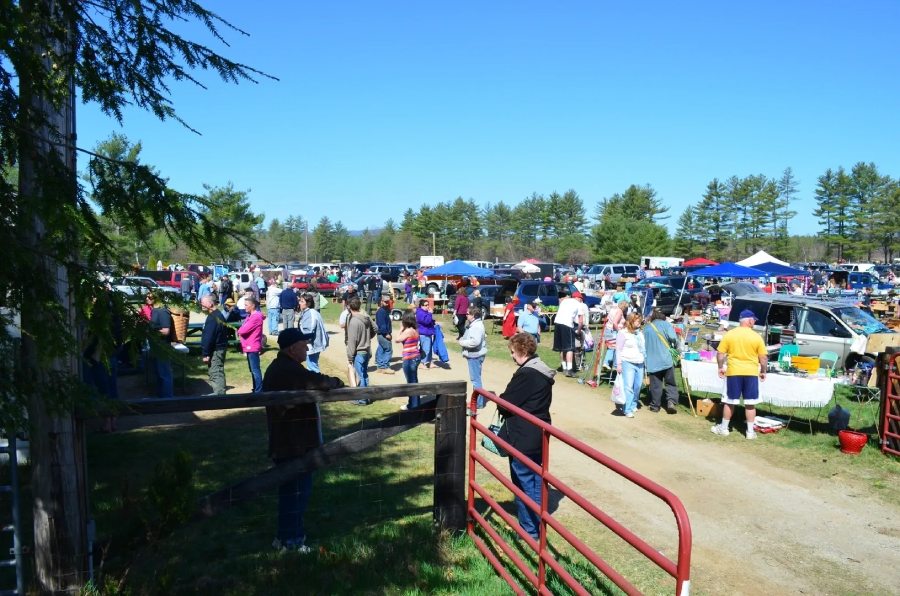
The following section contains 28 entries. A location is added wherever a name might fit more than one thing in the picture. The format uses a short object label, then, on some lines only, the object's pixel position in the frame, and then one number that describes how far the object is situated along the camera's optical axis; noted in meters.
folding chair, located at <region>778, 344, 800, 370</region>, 12.97
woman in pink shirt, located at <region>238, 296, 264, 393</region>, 10.90
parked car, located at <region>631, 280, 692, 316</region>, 27.39
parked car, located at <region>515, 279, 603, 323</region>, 24.27
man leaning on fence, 5.17
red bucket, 8.70
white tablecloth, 9.51
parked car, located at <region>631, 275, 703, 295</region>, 33.91
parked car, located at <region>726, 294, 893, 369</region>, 14.02
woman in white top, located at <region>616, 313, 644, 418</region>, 10.85
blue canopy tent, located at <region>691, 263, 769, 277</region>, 22.95
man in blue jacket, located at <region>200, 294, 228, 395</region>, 10.62
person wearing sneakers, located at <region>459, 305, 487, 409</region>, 10.78
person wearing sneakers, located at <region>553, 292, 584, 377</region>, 14.30
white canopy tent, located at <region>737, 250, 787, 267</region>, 27.33
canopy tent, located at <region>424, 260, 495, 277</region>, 28.66
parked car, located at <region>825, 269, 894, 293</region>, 39.72
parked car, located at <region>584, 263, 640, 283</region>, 48.47
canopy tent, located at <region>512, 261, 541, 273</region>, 42.04
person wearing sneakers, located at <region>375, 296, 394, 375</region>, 13.65
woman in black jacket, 5.49
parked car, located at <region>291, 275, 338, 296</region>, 39.62
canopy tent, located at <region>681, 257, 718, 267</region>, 42.71
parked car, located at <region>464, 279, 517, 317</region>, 24.95
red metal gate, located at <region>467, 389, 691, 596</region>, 2.89
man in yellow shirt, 9.49
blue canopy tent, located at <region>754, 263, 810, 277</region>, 24.07
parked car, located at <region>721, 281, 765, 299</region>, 29.99
